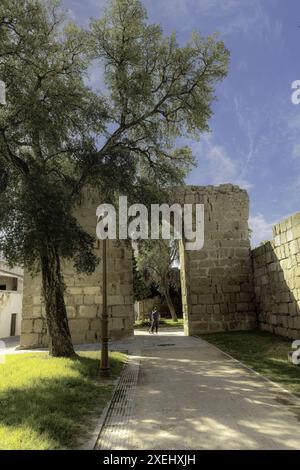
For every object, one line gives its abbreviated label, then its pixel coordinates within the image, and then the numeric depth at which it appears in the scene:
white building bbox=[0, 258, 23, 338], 34.79
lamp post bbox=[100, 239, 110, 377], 9.36
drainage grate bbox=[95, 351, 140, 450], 5.08
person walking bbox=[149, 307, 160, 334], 23.19
